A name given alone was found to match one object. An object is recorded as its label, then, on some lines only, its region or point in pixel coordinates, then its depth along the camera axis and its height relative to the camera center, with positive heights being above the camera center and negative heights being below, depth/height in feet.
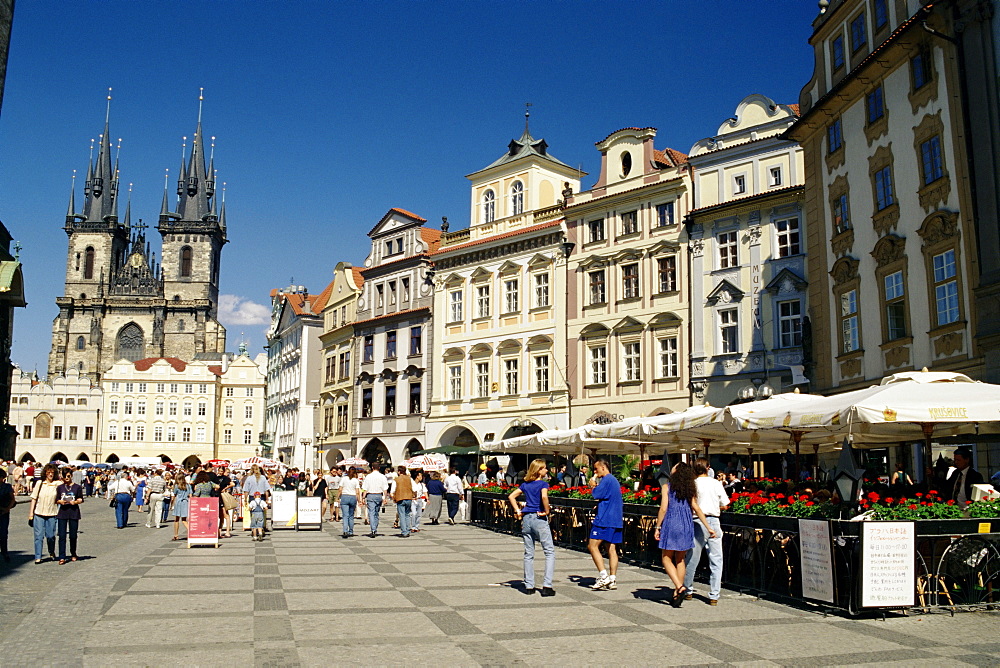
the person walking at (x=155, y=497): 90.48 -3.00
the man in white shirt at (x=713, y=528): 38.17 -2.84
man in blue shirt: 40.47 -2.19
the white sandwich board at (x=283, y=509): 83.10 -3.88
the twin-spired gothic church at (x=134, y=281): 432.66 +87.07
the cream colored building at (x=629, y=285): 120.88 +23.51
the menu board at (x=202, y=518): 64.95 -3.62
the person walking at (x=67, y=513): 53.98 -2.72
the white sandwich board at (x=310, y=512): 83.97 -4.19
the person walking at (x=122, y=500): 88.33 -3.24
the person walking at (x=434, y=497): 93.56 -3.35
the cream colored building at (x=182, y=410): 354.33 +20.90
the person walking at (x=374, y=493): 77.18 -2.38
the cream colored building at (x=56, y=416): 342.23 +18.10
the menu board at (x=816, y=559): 35.06 -3.67
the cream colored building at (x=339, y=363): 186.39 +20.31
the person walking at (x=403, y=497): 75.97 -2.65
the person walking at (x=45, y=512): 53.72 -2.60
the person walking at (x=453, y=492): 100.07 -3.05
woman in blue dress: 37.50 -2.33
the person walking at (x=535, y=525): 39.91 -2.61
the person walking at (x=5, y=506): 55.21 -2.33
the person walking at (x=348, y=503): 75.00 -3.07
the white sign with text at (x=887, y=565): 33.60 -3.67
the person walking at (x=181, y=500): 77.41 -2.84
